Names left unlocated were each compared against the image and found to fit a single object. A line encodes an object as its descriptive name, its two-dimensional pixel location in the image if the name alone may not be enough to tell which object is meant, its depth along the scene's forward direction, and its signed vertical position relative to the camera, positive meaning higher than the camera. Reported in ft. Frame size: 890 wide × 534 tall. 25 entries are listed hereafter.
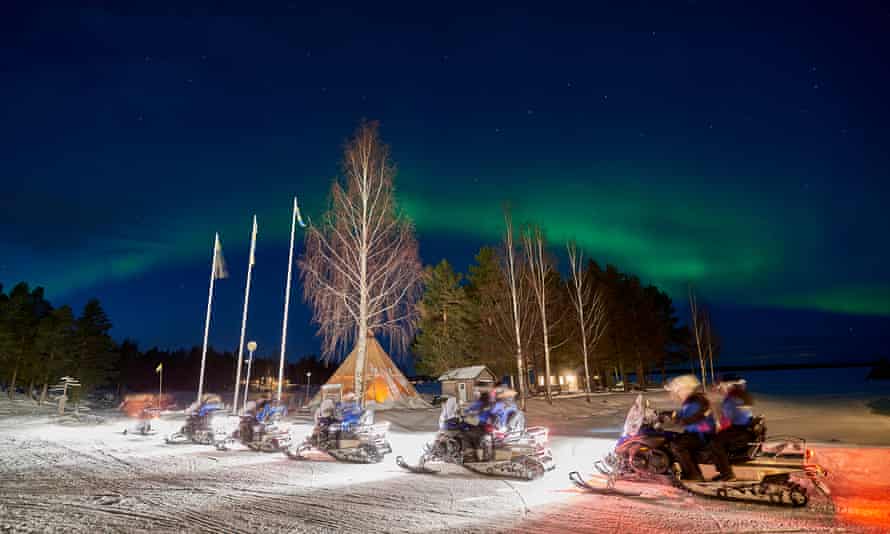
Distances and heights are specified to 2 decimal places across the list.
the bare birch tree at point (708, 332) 162.40 +14.53
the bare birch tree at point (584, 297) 101.55 +21.73
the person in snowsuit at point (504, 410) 33.71 -2.09
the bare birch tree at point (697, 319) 141.08 +17.85
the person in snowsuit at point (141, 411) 64.20 -4.35
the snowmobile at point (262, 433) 44.52 -4.60
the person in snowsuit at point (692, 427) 23.97 -2.44
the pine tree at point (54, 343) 142.82 +12.53
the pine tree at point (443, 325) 147.64 +16.66
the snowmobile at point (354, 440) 37.78 -4.53
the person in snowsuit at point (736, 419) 23.52 -2.07
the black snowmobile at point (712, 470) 22.15 -4.22
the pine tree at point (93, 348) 161.99 +12.55
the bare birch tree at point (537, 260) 96.90 +23.71
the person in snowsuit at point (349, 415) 39.01 -2.65
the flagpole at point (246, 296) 79.36 +13.96
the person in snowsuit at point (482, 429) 33.53 -3.40
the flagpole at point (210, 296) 82.69 +14.63
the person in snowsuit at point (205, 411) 52.54 -2.87
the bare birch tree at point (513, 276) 86.07 +19.26
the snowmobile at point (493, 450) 30.99 -4.70
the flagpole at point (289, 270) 71.26 +16.41
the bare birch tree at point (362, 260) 62.85 +15.72
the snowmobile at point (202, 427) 51.78 -4.55
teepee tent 94.89 -0.19
